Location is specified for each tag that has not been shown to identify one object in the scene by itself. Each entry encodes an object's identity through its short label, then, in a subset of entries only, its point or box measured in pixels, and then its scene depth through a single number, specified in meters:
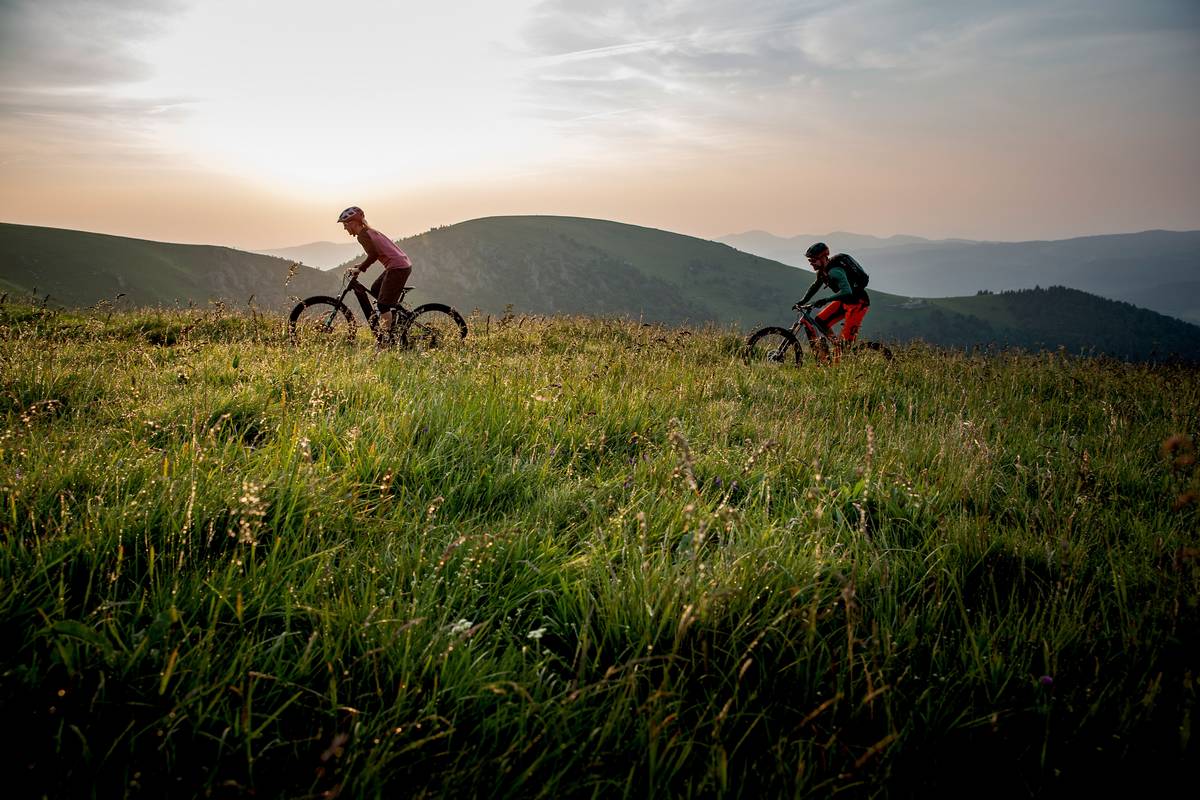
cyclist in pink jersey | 10.19
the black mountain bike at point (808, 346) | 9.79
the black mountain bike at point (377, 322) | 8.90
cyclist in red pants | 10.60
